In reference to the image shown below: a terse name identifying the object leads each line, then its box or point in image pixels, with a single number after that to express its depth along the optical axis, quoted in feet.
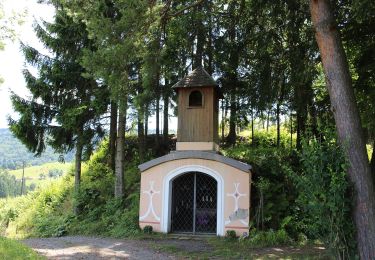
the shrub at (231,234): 36.11
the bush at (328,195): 23.07
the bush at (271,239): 33.55
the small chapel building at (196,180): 37.58
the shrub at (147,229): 38.66
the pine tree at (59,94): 47.01
